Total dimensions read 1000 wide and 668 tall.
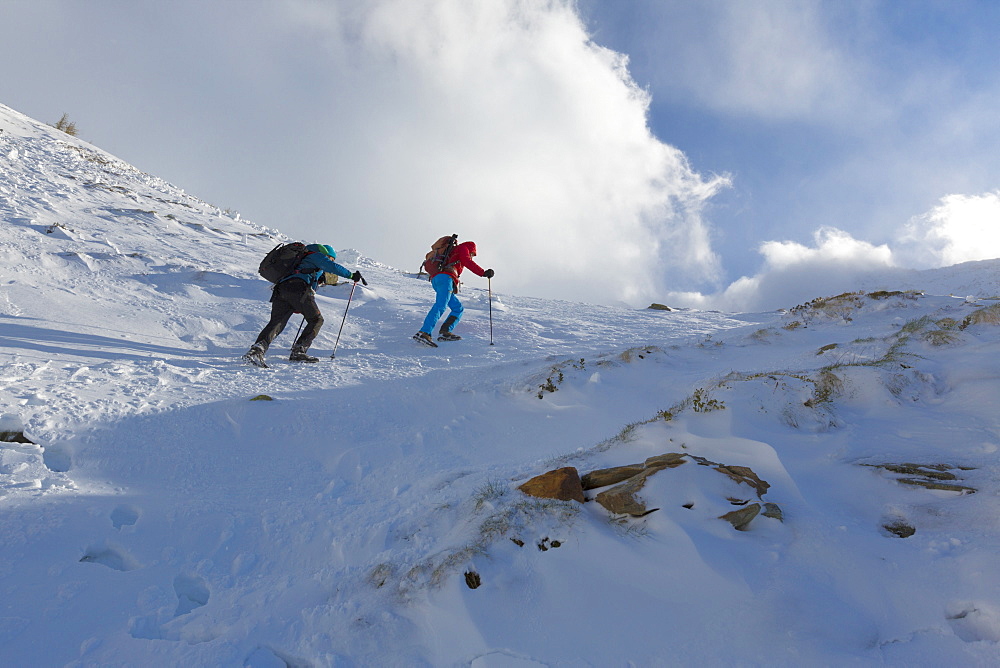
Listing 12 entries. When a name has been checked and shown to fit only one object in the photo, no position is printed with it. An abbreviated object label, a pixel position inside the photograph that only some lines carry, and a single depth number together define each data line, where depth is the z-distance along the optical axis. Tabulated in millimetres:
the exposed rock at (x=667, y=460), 2957
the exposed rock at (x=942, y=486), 2631
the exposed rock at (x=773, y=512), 2660
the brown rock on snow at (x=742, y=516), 2572
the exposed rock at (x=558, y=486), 2906
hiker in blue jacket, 7752
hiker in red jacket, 9641
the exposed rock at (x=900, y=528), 2510
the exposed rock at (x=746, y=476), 2877
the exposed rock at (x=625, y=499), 2679
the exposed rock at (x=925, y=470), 2861
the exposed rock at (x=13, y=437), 3773
